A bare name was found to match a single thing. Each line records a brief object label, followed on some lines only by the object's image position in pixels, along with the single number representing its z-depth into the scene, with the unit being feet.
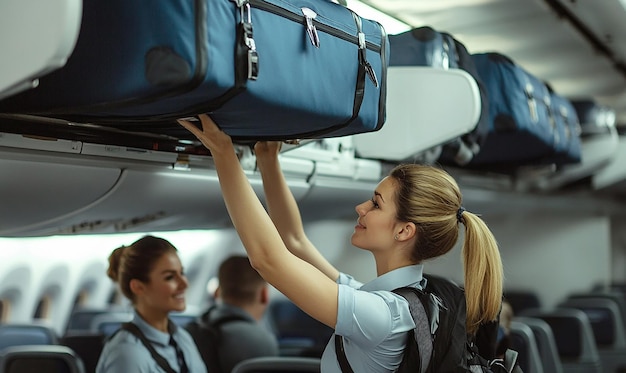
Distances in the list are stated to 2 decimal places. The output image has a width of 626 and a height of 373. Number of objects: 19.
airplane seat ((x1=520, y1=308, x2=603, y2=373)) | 21.52
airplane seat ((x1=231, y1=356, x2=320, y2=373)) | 10.87
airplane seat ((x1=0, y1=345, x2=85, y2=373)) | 12.13
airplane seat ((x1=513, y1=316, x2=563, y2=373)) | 17.98
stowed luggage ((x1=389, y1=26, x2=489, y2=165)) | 13.08
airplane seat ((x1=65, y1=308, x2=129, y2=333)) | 26.94
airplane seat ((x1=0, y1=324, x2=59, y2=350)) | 20.20
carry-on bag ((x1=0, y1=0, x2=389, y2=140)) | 5.94
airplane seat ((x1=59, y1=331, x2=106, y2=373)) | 17.20
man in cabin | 14.87
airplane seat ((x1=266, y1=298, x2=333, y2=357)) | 17.72
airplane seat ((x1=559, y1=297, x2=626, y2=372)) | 25.17
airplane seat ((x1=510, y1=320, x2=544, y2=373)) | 15.97
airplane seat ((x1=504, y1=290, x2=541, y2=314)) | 32.53
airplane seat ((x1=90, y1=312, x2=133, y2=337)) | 21.17
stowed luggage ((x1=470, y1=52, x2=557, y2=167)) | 15.65
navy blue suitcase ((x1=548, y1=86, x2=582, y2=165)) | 18.81
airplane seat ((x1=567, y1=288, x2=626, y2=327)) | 29.43
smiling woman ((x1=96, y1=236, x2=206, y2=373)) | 11.60
